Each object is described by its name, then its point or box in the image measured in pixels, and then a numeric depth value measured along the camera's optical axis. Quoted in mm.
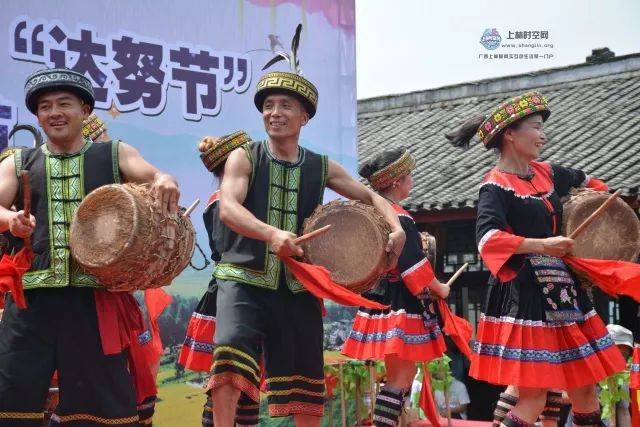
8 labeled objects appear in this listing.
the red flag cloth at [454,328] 6602
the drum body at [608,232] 5457
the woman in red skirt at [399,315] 6109
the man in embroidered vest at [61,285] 3996
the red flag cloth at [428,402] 6883
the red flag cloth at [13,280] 3963
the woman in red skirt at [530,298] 5102
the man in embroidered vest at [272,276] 4441
